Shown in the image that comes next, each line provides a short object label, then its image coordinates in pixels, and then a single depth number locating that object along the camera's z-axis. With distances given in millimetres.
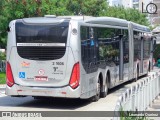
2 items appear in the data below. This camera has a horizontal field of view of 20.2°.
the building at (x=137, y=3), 144250
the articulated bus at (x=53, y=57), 14359
